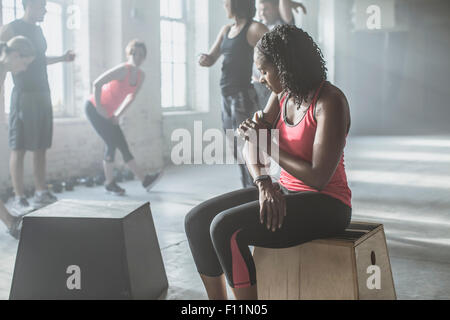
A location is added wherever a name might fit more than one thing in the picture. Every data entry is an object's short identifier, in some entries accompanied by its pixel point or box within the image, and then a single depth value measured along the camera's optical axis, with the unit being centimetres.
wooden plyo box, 231
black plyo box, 260
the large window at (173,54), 865
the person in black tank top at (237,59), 437
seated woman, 222
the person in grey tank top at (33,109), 502
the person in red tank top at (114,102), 568
